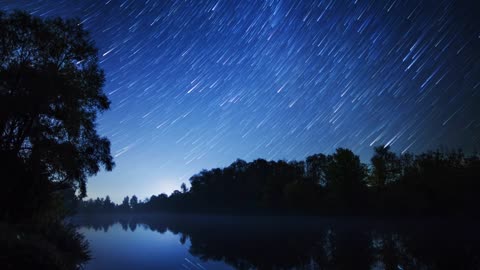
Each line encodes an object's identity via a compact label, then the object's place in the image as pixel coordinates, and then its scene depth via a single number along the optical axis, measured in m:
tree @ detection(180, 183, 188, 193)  147.82
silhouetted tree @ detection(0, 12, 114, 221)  14.77
